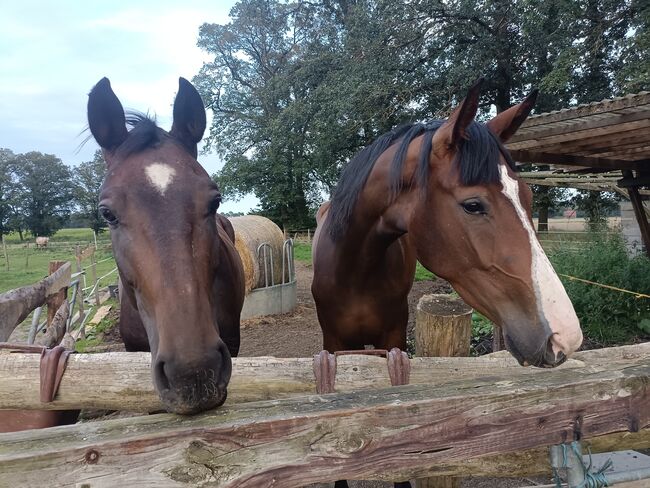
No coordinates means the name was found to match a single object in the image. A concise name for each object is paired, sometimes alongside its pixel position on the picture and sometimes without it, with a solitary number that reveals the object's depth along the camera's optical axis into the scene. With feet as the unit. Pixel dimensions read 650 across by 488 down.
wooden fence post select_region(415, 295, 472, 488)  7.49
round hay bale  28.12
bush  17.89
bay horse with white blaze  5.14
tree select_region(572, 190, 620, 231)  57.16
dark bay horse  3.59
